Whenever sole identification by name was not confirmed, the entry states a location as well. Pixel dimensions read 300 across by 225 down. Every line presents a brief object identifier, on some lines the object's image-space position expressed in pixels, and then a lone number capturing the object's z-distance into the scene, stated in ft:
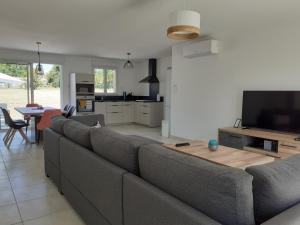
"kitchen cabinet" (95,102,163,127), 25.49
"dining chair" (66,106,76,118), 18.52
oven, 24.43
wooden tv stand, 10.60
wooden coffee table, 7.73
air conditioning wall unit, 14.79
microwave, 24.32
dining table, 16.35
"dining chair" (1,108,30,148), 16.52
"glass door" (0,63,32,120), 22.12
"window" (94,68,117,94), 27.96
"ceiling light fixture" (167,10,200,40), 7.60
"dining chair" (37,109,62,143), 16.34
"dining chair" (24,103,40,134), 19.40
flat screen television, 11.37
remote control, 9.93
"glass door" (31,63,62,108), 23.76
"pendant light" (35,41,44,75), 19.16
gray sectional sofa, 3.08
